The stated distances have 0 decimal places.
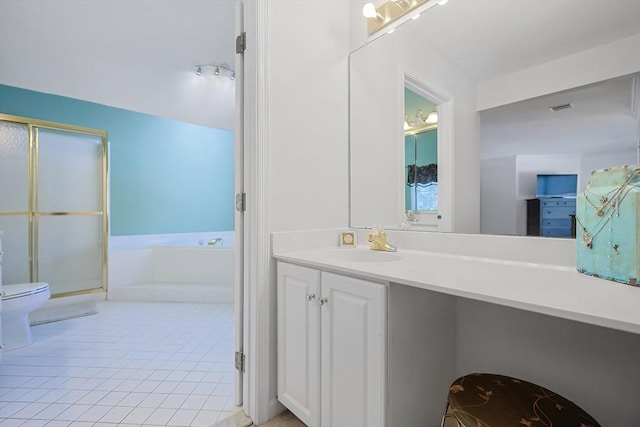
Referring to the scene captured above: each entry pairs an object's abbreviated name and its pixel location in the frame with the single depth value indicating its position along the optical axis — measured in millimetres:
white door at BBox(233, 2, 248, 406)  1457
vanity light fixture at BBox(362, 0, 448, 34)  1483
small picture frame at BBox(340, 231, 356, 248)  1677
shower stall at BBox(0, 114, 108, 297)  2855
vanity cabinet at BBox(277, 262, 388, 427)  954
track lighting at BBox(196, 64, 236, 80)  2704
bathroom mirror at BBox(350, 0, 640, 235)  1000
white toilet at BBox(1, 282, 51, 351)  2076
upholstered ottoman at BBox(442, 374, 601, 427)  752
